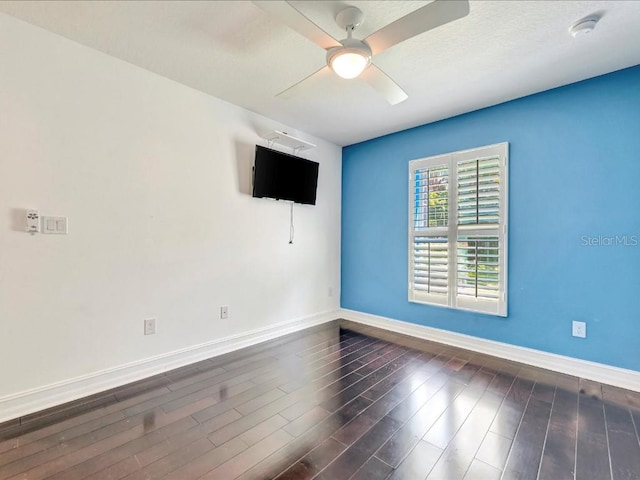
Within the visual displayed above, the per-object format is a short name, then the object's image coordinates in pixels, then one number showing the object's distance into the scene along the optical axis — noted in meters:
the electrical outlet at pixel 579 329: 2.54
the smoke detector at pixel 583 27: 1.85
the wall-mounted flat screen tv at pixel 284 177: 3.17
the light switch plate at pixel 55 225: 2.03
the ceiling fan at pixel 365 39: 1.45
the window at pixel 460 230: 2.97
